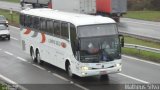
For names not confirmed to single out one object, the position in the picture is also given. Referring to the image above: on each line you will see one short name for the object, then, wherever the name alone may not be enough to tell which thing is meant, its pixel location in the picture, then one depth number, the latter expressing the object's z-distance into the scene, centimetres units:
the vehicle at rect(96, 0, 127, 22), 5391
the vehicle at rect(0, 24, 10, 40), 3935
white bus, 2028
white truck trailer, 5141
